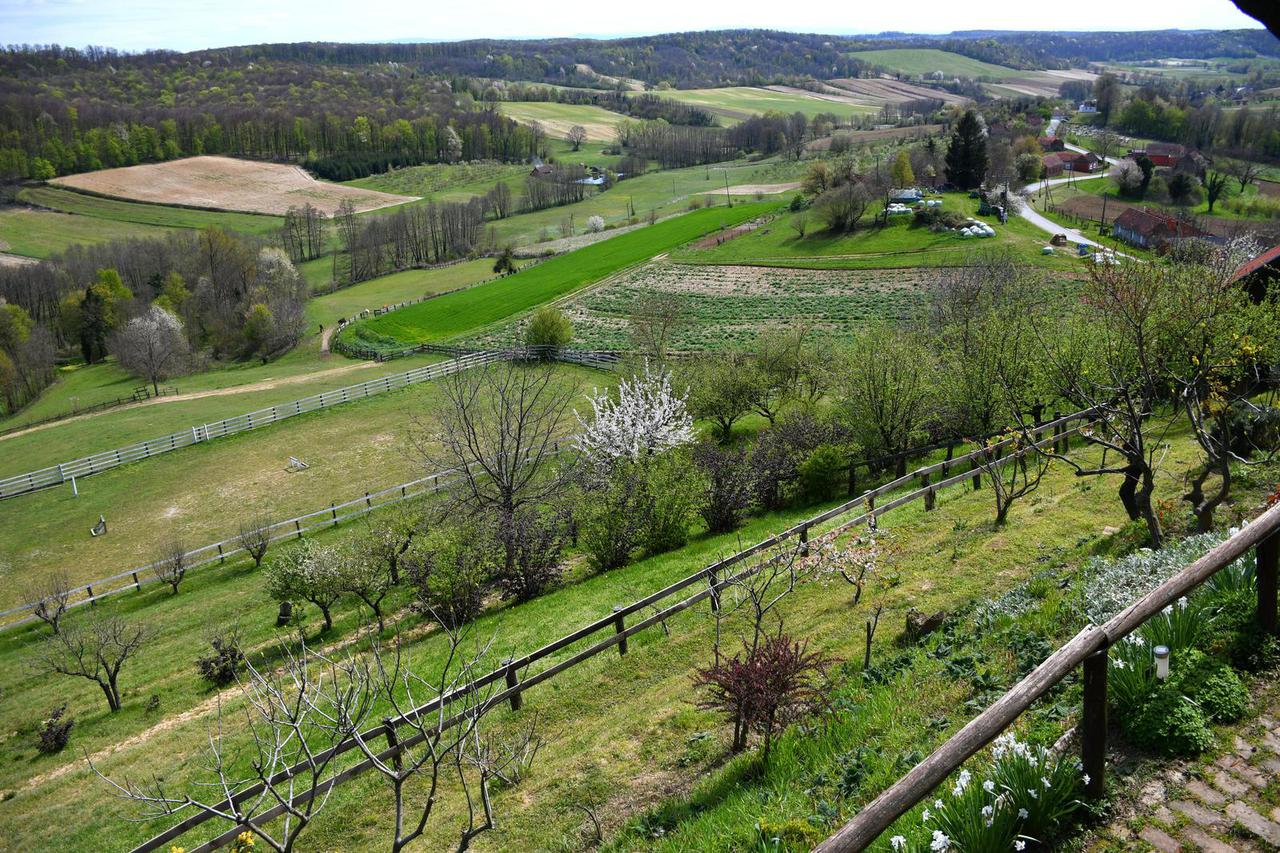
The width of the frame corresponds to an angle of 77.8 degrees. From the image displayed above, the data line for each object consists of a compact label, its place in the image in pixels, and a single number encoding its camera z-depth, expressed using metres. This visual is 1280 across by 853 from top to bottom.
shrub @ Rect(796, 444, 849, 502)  25.72
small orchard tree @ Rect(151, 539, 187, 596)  28.25
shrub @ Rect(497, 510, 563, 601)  22.34
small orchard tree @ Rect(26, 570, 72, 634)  24.41
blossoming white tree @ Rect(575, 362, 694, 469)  29.91
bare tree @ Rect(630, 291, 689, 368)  46.88
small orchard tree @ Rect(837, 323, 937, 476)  27.70
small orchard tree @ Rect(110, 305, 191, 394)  57.81
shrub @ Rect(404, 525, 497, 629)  20.31
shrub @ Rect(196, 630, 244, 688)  20.03
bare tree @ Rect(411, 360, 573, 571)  24.70
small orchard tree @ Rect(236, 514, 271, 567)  29.70
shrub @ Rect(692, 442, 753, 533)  24.81
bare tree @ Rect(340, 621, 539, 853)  10.77
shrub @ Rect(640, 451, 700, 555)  23.50
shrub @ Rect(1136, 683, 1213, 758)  5.41
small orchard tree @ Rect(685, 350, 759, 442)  37.50
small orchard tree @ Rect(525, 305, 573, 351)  57.66
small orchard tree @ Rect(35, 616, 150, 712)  20.11
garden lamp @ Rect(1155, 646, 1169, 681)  5.55
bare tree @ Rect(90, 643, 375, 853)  6.21
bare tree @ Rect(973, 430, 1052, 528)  15.91
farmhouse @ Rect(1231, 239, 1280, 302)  27.42
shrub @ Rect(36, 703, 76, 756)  18.91
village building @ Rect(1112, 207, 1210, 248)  70.19
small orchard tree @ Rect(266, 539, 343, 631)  21.78
